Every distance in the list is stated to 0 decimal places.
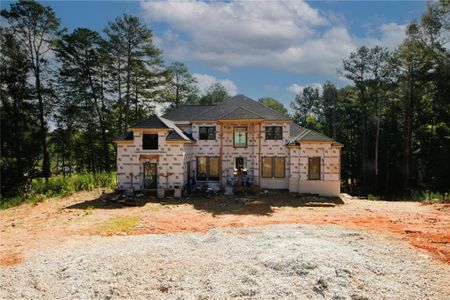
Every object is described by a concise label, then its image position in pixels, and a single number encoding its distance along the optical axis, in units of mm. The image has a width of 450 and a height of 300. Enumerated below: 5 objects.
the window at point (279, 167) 27016
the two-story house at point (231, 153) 25578
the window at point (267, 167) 27188
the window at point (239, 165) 28156
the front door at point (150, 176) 26234
